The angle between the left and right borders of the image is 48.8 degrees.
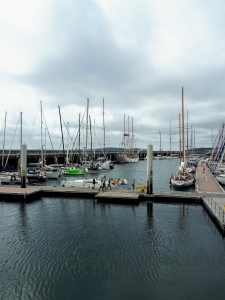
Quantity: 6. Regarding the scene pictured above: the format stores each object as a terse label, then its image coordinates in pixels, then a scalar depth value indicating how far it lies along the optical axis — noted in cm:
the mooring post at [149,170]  2634
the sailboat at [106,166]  6751
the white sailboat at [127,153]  10425
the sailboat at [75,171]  4791
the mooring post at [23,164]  2931
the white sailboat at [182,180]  3428
